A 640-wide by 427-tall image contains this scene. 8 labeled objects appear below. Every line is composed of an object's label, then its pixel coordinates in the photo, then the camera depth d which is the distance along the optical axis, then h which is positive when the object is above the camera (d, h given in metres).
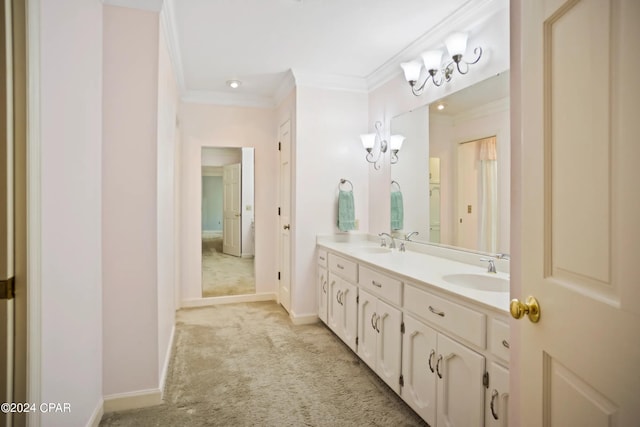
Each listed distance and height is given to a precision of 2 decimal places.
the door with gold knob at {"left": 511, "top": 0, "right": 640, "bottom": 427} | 0.60 +0.00
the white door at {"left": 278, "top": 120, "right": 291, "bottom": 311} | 3.68 -0.09
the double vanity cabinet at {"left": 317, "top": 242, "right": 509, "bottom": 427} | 1.40 -0.65
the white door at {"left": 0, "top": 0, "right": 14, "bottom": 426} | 1.12 -0.03
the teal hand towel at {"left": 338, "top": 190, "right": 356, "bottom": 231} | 3.44 -0.01
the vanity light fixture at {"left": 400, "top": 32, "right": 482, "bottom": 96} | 2.22 +1.03
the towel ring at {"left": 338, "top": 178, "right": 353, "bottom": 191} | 3.55 +0.30
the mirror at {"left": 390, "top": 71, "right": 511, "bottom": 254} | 2.07 +0.29
